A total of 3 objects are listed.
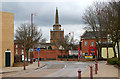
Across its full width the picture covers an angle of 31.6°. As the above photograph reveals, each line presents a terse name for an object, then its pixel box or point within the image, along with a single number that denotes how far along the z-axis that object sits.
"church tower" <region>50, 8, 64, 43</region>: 138.75
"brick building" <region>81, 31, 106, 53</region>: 73.45
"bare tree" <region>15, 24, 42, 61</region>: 38.56
